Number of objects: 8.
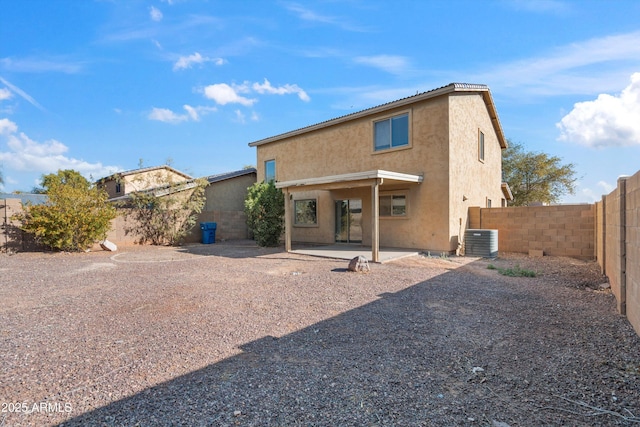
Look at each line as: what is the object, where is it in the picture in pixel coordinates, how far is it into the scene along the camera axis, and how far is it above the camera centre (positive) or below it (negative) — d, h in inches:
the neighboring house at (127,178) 871.4 +113.7
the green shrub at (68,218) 470.0 -1.7
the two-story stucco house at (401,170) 448.8 +79.7
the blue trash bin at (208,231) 673.0 -29.6
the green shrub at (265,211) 552.1 +11.2
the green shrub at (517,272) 315.6 -55.1
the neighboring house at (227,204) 715.6 +34.0
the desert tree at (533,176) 1039.9 +142.8
